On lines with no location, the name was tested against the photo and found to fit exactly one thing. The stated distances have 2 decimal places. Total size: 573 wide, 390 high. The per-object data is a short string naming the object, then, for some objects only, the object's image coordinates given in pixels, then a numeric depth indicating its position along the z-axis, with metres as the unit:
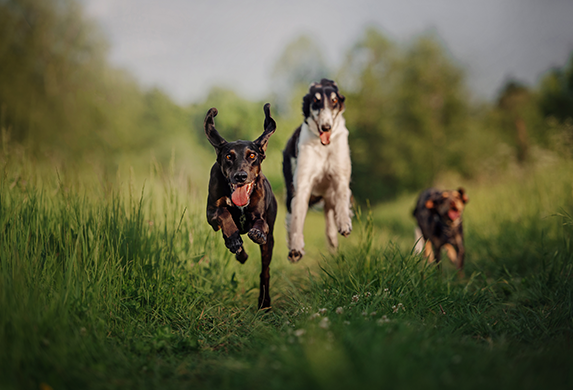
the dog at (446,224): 6.37
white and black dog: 4.09
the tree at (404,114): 19.95
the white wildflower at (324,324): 2.52
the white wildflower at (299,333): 2.46
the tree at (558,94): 18.89
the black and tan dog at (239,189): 2.92
